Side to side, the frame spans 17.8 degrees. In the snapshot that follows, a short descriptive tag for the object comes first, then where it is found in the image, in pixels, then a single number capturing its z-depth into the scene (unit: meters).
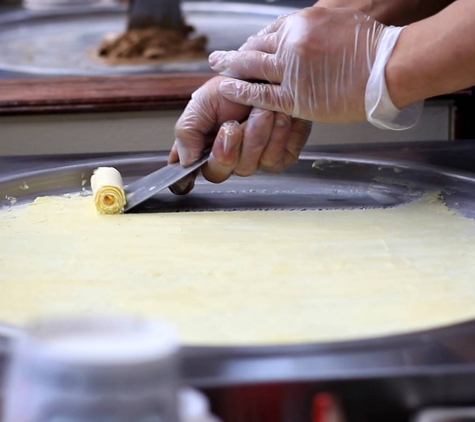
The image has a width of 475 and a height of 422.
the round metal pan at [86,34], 1.95
